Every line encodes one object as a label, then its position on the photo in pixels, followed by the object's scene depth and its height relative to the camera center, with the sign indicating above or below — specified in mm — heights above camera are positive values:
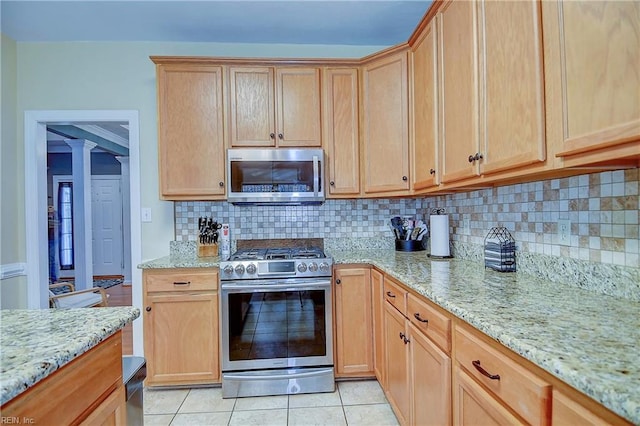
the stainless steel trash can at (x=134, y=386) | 1061 -561
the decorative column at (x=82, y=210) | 4695 +125
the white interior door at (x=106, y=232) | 6230 -257
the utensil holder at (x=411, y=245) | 2525 -251
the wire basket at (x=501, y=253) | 1618 -209
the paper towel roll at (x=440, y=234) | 2137 -148
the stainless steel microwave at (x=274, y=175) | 2332 +288
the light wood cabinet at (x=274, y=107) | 2400 +800
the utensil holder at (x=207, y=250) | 2484 -254
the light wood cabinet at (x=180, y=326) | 2154 -713
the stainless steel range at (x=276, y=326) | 2127 -727
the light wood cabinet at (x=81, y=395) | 653 -405
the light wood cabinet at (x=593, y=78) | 782 +347
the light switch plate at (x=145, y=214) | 2660 +30
